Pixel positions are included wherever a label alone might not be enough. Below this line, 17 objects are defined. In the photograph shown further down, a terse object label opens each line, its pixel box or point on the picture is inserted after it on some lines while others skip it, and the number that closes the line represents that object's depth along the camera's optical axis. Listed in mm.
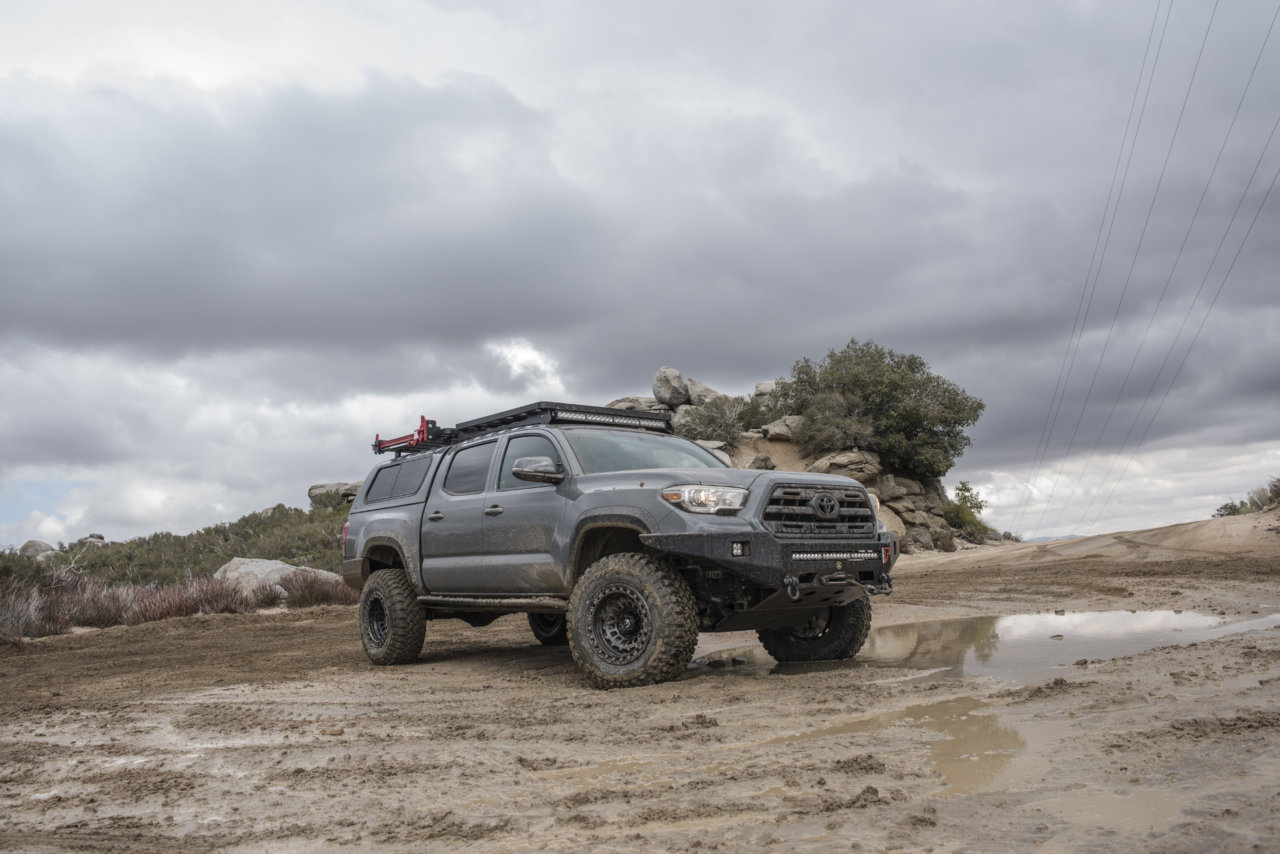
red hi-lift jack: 9234
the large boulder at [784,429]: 36312
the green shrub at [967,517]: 34781
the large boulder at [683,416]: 37809
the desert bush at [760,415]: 38812
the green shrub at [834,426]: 34594
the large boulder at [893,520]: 32109
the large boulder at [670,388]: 42656
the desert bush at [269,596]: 17250
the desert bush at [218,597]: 16391
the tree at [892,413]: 34750
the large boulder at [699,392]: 42156
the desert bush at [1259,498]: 23344
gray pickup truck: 5988
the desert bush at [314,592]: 17484
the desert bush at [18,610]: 12242
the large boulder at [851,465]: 33375
